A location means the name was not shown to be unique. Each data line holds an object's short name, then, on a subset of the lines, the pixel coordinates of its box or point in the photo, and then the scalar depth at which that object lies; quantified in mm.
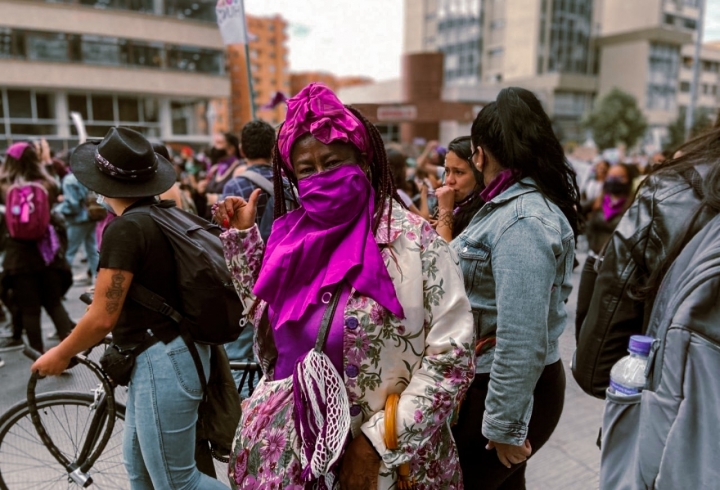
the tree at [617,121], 50844
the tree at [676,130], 47244
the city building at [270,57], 109875
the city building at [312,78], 104562
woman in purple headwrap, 1491
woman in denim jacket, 1701
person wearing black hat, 2139
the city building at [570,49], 62062
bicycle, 2658
